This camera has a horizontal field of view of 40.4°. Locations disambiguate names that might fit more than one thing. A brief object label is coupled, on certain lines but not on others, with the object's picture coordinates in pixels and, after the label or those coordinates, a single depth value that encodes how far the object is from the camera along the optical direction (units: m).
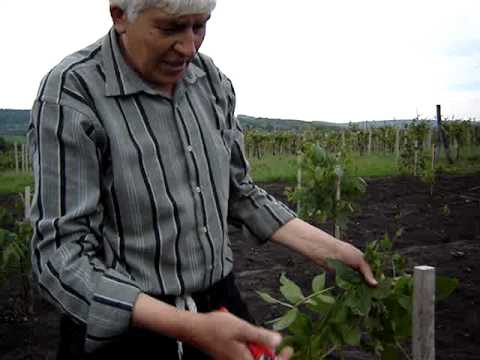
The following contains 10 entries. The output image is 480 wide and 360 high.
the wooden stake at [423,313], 1.40
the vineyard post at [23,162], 24.97
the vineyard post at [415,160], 14.65
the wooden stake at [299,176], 6.43
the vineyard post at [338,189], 5.21
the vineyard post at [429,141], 25.95
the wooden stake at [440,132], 19.89
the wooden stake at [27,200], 5.31
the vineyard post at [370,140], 25.80
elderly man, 1.27
